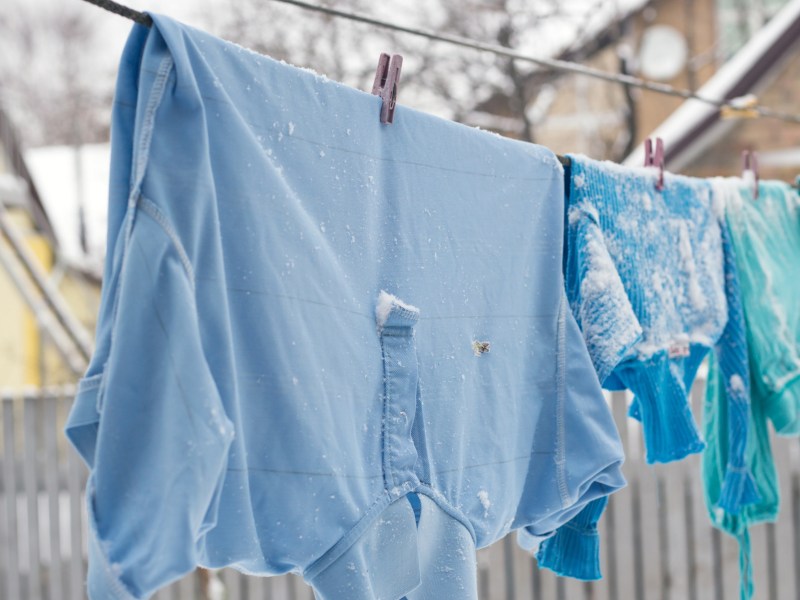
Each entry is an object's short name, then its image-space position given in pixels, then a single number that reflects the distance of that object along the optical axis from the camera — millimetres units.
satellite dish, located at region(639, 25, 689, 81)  8117
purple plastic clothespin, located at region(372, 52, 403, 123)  1039
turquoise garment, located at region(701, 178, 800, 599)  1694
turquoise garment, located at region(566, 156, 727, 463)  1301
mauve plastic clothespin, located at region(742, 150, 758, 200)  1795
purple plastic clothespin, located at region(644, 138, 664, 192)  1523
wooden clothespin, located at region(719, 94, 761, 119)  1896
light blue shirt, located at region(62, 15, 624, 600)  748
